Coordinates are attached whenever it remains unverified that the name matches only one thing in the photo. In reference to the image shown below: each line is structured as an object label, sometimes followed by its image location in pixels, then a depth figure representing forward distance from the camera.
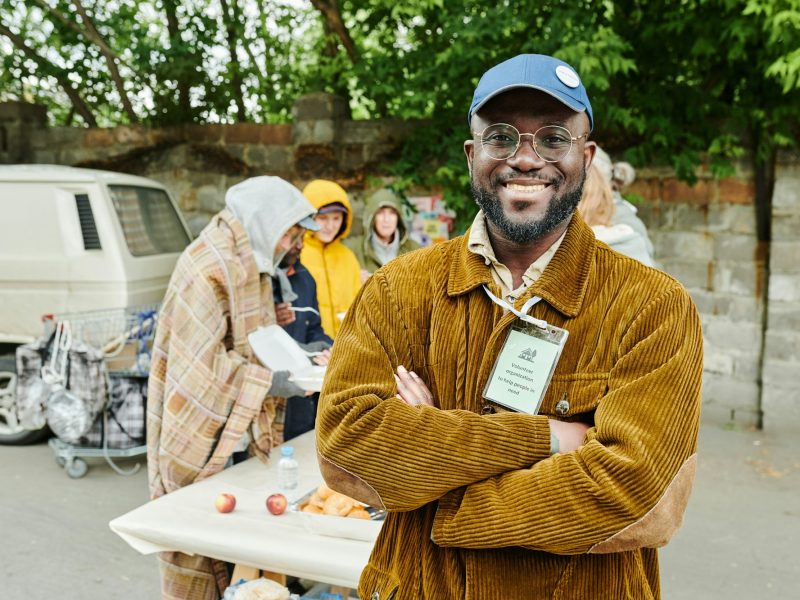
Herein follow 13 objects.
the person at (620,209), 4.06
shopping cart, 5.54
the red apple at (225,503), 2.65
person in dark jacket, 3.75
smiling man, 1.42
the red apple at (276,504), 2.65
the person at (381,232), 6.09
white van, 6.28
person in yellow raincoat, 4.97
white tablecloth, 2.37
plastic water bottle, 2.93
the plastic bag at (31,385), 5.57
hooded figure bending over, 3.06
